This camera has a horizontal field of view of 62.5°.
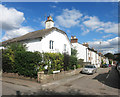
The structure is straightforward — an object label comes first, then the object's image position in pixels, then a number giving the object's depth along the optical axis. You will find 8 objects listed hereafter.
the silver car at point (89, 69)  17.23
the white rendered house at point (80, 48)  30.11
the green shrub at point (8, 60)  11.69
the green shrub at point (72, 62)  15.79
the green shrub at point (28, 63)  10.12
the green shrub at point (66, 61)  14.23
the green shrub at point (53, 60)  11.02
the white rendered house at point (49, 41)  15.18
